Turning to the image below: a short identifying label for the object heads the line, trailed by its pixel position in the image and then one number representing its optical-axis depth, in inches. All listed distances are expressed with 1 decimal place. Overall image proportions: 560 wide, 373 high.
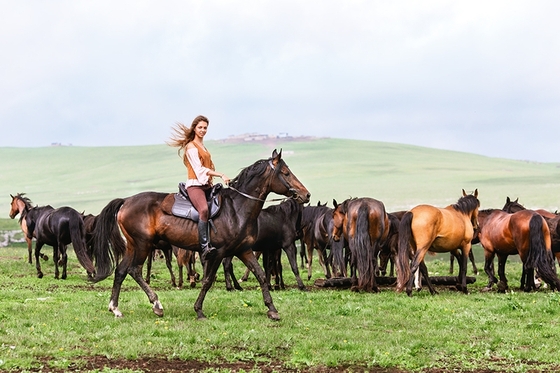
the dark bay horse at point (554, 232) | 663.1
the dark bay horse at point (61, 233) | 708.7
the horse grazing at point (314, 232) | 800.3
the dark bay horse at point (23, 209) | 883.4
